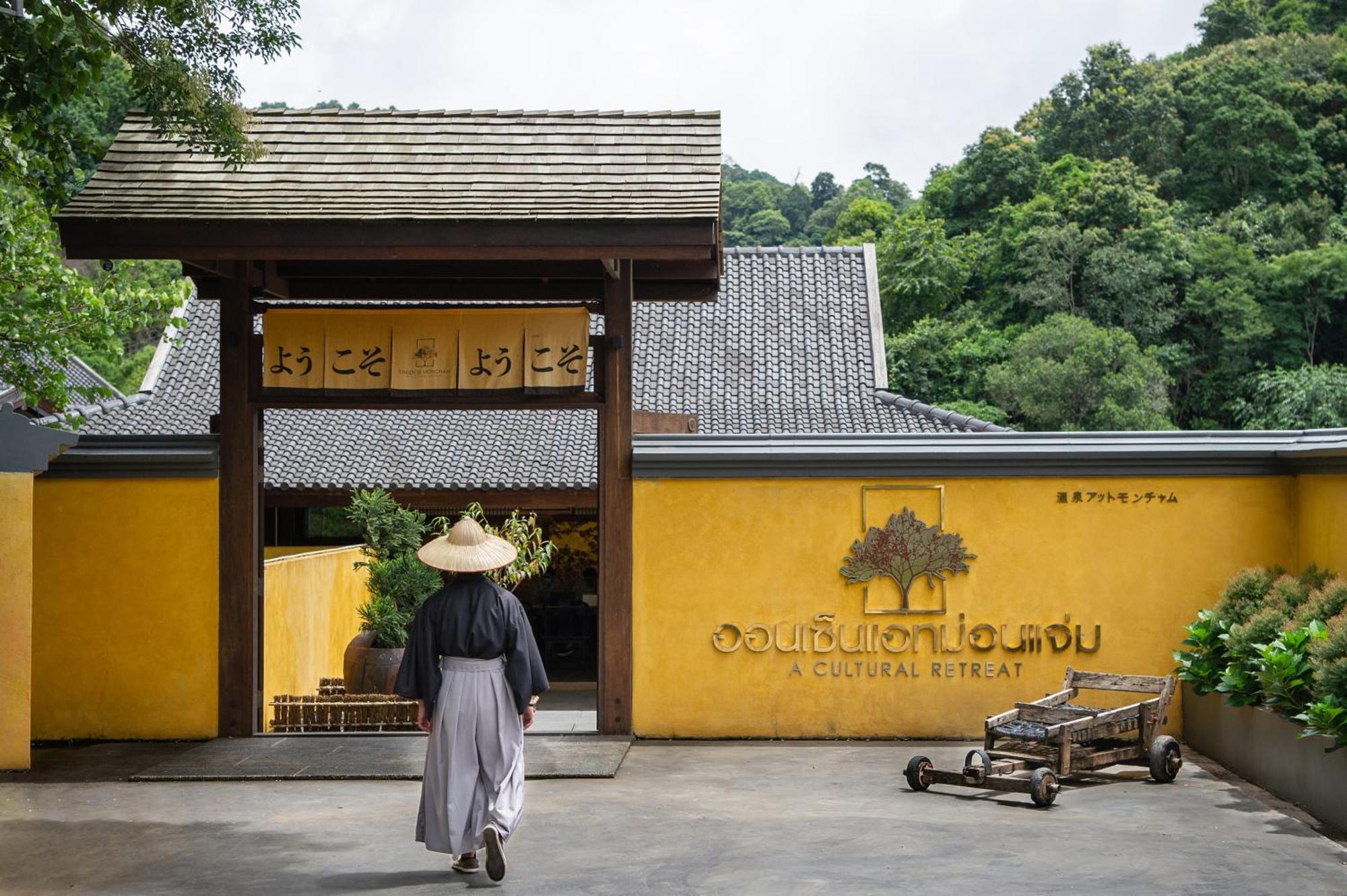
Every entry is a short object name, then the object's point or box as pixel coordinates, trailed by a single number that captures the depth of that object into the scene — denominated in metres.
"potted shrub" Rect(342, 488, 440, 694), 13.38
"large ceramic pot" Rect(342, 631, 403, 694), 13.28
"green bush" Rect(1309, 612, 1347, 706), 7.36
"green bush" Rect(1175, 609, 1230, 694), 9.41
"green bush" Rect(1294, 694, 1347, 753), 7.23
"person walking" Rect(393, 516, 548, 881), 6.72
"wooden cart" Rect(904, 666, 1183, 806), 8.30
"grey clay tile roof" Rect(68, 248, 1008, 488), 20.28
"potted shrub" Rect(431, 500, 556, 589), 14.23
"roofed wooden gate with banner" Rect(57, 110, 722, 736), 9.58
